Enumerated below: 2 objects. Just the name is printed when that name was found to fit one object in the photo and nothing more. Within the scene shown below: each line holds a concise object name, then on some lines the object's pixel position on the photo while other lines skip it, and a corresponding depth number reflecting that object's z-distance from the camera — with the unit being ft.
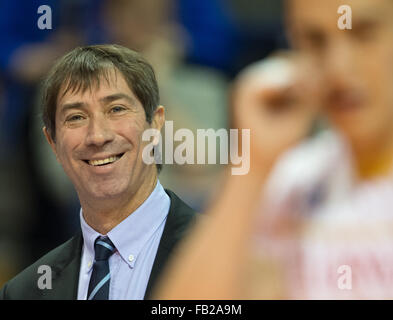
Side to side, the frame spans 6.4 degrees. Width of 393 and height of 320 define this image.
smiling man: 16.56
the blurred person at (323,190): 16.32
